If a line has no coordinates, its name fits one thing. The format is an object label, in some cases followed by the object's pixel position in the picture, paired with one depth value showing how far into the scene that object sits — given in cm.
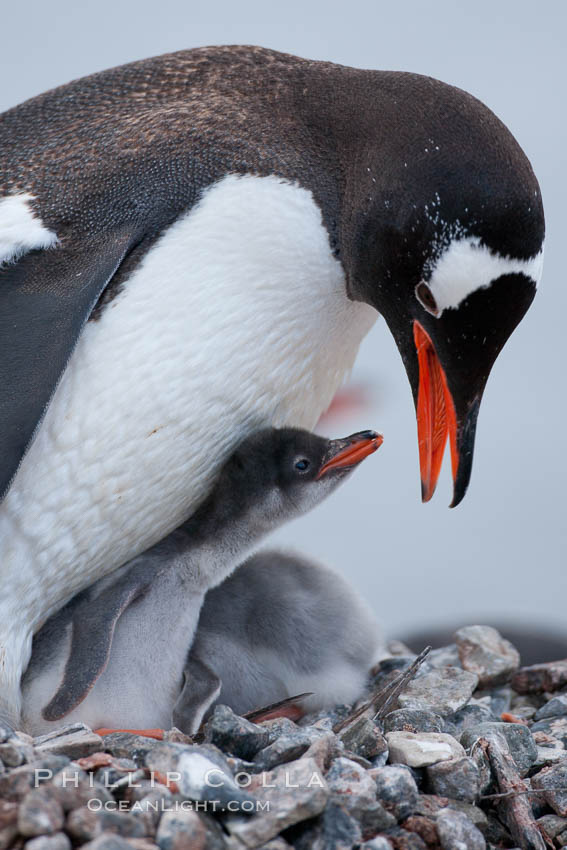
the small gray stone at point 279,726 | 431
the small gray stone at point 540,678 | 449
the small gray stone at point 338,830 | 424
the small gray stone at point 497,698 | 447
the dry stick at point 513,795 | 428
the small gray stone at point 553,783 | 430
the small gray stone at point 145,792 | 424
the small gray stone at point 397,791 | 427
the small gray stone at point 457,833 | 426
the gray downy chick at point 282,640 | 442
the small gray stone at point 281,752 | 427
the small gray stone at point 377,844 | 424
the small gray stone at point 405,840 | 425
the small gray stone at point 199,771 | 423
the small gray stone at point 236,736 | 429
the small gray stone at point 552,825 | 430
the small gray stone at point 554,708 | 445
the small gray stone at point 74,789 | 422
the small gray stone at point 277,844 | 422
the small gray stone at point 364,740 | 431
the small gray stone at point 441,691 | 441
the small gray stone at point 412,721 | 436
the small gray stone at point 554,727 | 442
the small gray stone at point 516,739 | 435
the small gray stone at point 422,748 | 430
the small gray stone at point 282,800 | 423
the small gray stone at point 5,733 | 426
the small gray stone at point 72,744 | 427
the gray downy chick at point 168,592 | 437
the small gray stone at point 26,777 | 423
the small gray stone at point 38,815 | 421
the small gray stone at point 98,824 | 421
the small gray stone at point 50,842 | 421
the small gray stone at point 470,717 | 441
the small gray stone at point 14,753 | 425
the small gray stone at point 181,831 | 422
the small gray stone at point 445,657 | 452
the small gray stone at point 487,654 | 449
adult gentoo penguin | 433
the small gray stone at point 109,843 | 420
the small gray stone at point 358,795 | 425
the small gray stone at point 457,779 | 429
